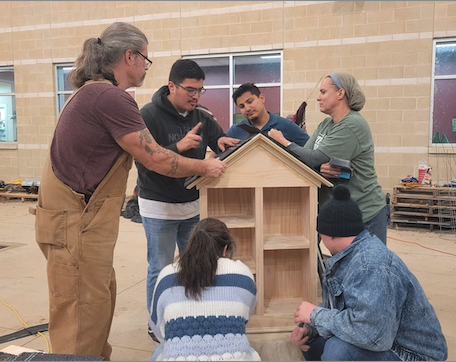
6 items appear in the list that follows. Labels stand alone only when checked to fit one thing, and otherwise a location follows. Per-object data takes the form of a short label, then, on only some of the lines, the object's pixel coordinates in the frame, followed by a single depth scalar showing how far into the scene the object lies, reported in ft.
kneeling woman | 5.16
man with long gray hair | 6.12
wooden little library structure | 7.34
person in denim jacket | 5.28
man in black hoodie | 8.38
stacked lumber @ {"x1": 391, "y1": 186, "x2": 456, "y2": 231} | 19.72
